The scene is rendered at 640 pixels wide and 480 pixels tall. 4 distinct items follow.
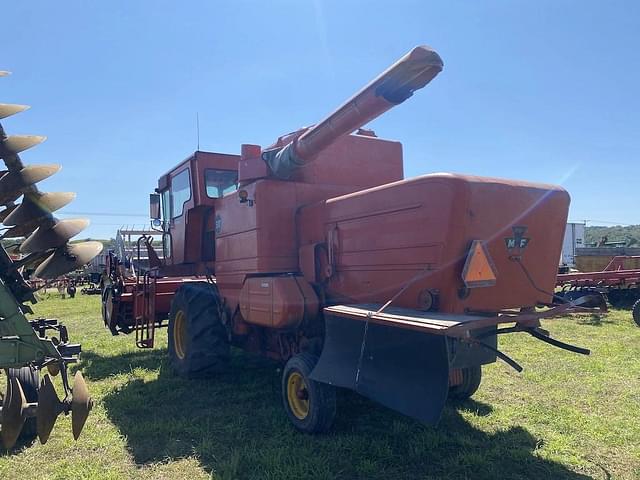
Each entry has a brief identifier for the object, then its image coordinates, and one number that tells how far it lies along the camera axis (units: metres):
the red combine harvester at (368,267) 3.60
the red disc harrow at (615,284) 11.40
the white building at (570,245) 25.94
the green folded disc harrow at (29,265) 3.42
